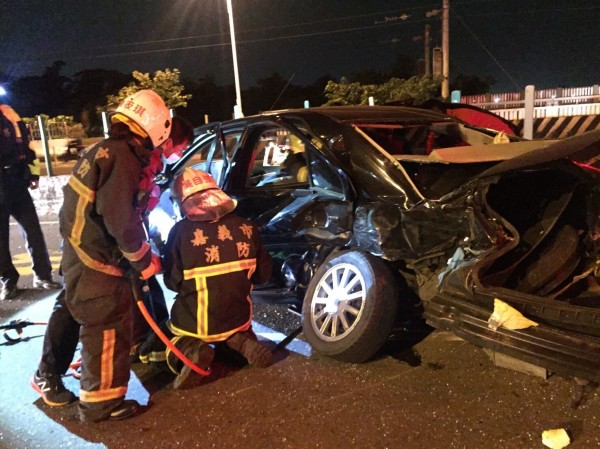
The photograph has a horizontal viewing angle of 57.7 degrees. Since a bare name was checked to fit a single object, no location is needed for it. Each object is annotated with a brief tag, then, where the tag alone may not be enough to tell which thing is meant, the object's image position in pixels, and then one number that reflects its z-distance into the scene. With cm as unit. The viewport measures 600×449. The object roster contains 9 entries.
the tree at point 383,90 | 1959
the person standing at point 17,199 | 495
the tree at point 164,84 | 2109
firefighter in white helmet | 274
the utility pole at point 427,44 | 2606
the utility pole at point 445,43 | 1812
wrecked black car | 269
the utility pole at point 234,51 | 2264
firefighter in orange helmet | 322
